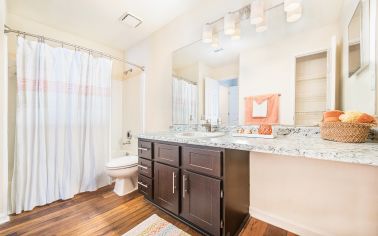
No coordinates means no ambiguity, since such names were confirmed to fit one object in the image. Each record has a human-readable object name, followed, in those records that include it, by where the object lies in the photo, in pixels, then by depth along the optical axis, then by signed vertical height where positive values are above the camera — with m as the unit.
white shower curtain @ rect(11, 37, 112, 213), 1.60 -0.08
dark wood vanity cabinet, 1.10 -0.56
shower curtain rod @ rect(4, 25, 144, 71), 1.45 +0.84
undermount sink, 1.47 -0.17
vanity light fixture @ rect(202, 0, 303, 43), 1.28 +0.94
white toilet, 1.86 -0.69
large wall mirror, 1.20 +0.47
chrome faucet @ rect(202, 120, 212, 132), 1.72 -0.10
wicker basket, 0.87 -0.08
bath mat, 1.27 -0.95
